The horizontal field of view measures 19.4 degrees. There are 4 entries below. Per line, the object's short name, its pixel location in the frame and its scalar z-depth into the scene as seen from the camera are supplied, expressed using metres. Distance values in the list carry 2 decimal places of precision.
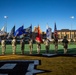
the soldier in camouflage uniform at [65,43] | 22.88
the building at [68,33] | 119.25
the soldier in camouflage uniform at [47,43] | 22.92
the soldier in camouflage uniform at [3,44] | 22.55
